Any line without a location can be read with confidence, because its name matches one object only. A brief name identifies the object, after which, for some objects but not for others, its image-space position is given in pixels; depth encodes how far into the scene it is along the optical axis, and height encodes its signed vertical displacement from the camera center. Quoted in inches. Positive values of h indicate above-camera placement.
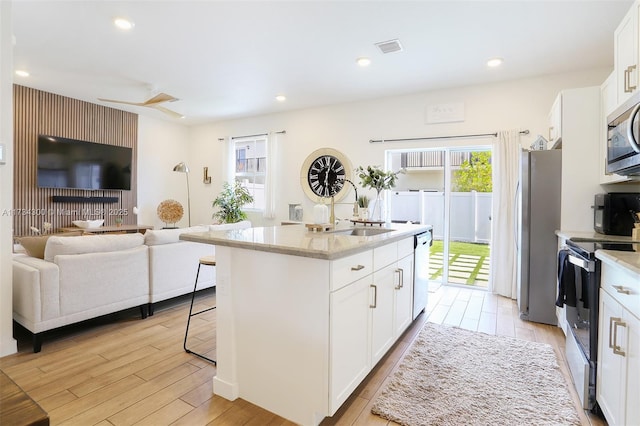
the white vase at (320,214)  104.1 -1.0
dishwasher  118.3 -22.1
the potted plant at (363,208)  135.5 +1.4
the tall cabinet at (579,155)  115.3 +21.0
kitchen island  65.8 -23.7
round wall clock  209.2 +24.5
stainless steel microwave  68.3 +17.9
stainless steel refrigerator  123.2 -6.5
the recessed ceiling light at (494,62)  140.2 +65.7
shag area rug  70.9 -43.8
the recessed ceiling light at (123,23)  113.7 +65.7
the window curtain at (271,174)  233.5 +26.3
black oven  72.4 -22.8
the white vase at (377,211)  183.2 +0.0
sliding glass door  181.9 +7.0
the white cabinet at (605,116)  99.7 +32.6
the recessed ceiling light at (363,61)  142.1 +66.3
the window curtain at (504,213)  159.8 -0.1
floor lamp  277.4 +6.5
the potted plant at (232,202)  234.8 +5.7
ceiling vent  125.9 +65.6
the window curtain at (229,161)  257.3 +38.8
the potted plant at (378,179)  127.4 +12.8
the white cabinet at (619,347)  53.9 -24.5
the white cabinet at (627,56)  82.9 +43.0
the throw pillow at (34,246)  111.3 -12.9
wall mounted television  192.1 +28.2
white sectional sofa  99.7 -23.4
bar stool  96.9 -17.2
